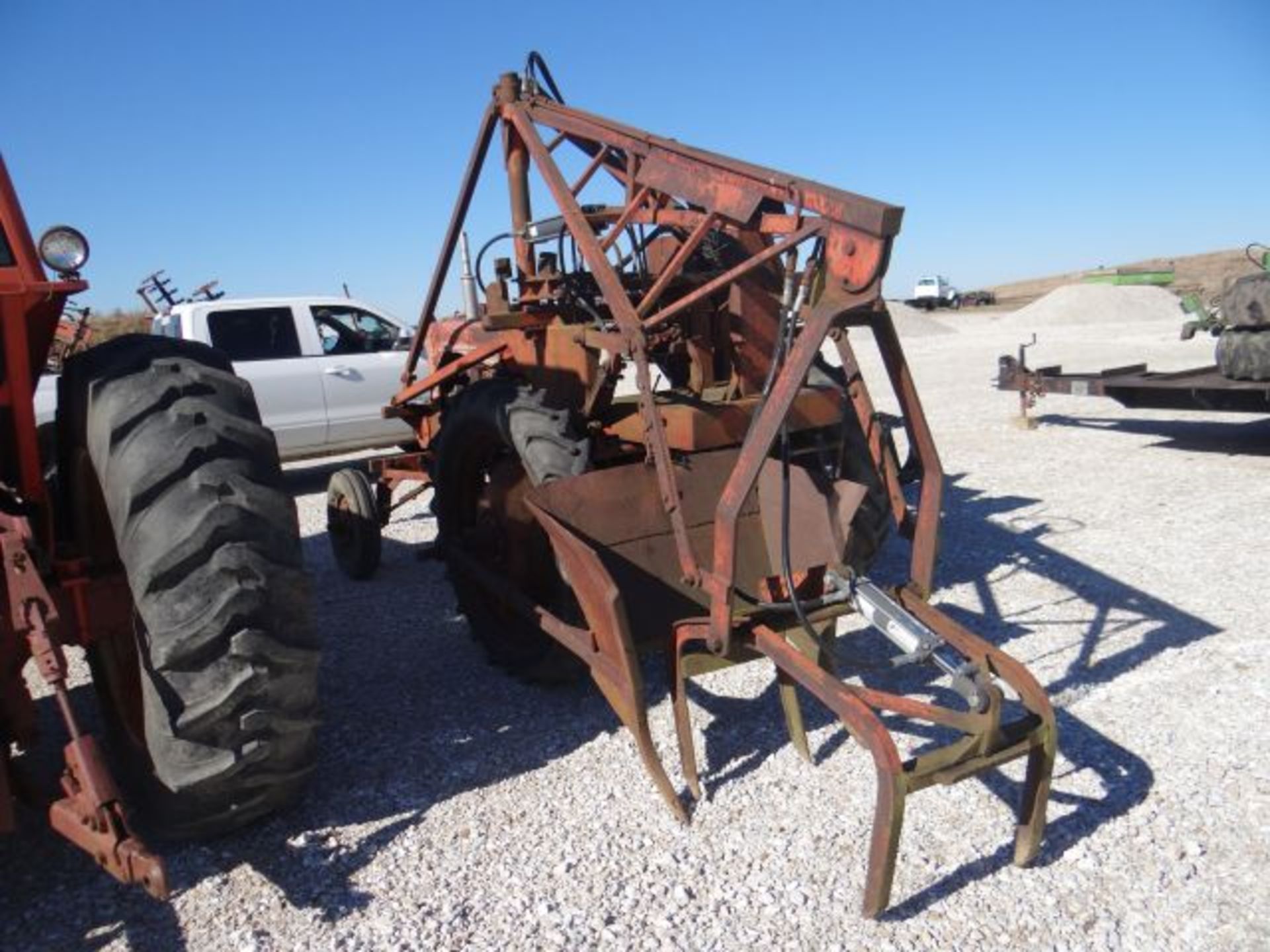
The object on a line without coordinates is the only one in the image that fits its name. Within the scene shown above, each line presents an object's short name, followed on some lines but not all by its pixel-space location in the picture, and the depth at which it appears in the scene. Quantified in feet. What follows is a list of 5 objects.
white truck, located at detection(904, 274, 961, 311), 157.17
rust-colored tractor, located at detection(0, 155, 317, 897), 7.94
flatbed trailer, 26.20
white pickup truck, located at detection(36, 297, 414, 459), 28.12
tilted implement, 8.77
